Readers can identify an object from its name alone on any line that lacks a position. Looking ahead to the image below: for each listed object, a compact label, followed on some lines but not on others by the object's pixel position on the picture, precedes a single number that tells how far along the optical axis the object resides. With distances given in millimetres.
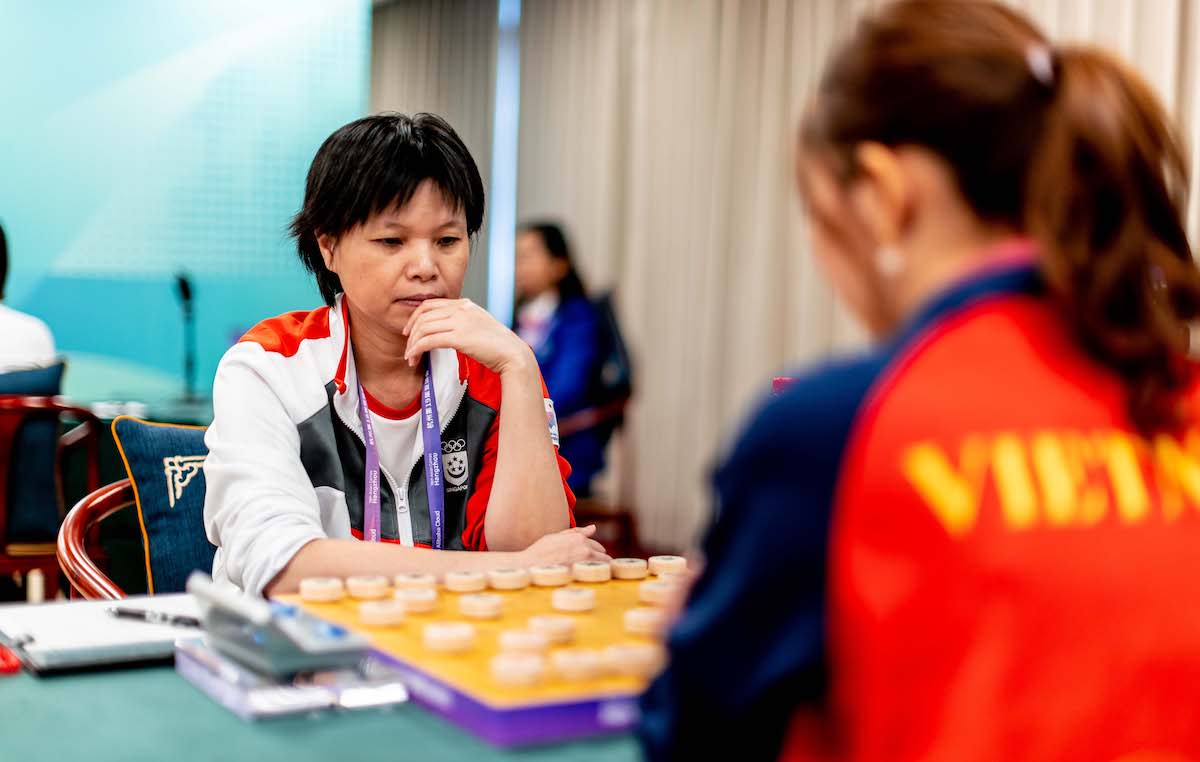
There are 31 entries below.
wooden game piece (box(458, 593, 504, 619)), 1038
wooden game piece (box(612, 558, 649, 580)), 1259
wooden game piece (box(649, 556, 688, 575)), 1280
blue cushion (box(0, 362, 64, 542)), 3164
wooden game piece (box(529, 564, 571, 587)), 1199
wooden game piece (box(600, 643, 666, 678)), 891
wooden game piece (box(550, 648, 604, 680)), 877
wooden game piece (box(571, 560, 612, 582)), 1229
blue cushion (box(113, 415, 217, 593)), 1804
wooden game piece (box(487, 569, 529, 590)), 1167
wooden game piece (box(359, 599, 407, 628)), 1006
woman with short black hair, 1620
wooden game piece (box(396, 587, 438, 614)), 1049
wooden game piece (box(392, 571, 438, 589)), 1120
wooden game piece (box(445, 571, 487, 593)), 1143
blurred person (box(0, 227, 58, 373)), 3430
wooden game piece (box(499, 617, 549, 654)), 912
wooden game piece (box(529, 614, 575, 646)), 965
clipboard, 1074
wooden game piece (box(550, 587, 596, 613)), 1086
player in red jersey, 605
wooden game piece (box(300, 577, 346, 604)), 1087
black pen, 1211
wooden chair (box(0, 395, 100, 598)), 3123
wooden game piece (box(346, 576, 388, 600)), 1096
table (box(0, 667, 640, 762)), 866
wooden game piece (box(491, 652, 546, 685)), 862
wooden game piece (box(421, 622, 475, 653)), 929
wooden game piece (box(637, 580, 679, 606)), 1124
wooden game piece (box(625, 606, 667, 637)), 1005
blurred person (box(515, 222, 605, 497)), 4801
